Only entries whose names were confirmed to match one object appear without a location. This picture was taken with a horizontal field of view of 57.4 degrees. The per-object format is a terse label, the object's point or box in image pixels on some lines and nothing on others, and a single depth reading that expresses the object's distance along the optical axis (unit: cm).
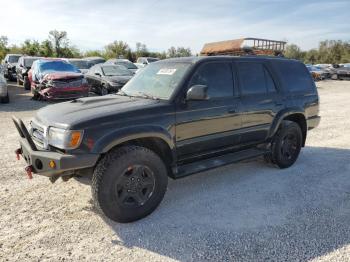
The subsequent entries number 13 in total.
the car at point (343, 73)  3056
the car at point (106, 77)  1273
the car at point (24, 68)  1645
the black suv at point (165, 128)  338
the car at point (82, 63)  2094
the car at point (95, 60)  2206
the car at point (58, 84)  1150
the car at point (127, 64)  1929
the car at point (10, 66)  2176
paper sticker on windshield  438
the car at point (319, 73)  3033
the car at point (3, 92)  1210
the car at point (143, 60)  2602
